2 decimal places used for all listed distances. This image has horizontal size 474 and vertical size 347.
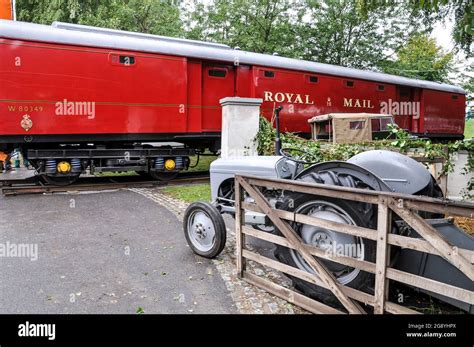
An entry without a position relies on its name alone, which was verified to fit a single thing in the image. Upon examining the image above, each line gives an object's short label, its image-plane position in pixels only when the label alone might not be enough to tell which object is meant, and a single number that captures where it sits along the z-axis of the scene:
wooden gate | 2.61
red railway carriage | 9.31
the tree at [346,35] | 22.27
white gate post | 9.56
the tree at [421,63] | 23.62
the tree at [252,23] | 21.25
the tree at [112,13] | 18.61
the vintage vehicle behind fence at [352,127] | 11.90
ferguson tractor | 3.25
